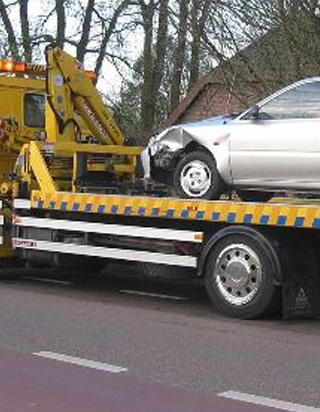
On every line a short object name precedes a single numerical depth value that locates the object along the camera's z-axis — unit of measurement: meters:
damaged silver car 9.26
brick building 15.17
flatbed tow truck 9.15
